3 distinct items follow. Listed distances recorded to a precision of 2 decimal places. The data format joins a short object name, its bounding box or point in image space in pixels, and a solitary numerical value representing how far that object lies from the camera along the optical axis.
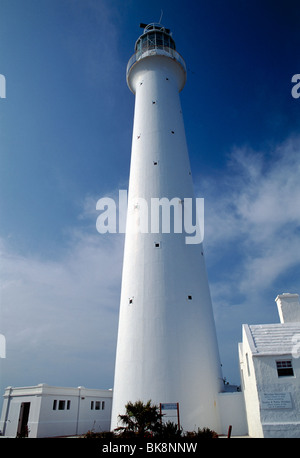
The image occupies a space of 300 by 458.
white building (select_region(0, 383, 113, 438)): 20.67
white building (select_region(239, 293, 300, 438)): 12.95
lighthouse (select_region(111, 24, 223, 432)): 15.13
